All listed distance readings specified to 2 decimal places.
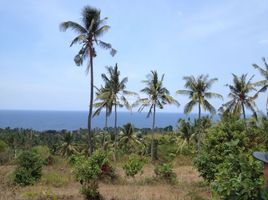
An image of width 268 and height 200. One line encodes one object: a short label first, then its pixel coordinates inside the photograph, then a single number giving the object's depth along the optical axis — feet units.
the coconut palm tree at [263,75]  69.32
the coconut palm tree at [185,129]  105.16
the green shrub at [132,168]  44.06
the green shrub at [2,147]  69.30
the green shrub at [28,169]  37.47
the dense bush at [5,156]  60.03
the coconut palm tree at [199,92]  74.03
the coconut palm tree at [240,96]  75.07
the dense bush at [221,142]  33.71
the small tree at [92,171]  27.61
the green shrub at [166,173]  39.74
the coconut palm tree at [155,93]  80.04
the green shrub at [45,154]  60.61
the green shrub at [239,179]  13.51
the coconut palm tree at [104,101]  72.87
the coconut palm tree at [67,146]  111.88
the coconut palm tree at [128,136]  94.93
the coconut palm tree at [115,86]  74.52
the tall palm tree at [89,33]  57.97
